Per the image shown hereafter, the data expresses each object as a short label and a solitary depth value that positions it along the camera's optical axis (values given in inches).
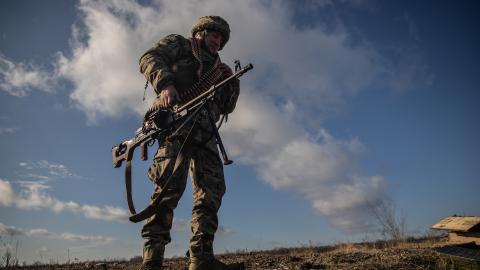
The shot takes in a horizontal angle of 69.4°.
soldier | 140.3
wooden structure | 271.6
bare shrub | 439.7
